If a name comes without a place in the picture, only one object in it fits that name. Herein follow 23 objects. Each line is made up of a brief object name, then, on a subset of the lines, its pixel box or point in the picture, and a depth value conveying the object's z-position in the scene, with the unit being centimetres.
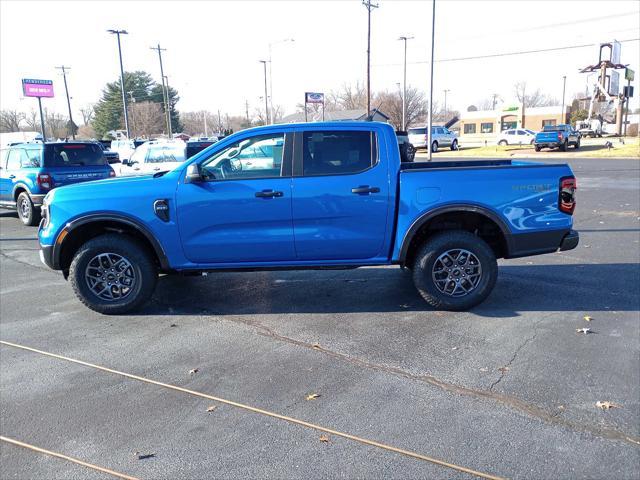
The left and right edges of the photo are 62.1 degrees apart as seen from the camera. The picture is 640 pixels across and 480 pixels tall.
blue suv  1196
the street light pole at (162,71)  5323
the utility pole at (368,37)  3638
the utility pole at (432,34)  2340
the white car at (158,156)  1422
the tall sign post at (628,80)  5305
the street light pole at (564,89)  7698
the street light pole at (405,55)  4294
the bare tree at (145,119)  7131
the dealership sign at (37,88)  4447
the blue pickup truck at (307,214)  540
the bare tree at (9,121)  9788
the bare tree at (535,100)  12511
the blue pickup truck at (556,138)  3759
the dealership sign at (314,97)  4441
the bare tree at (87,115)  10609
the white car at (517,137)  4903
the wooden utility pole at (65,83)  6384
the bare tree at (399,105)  6806
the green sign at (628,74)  5781
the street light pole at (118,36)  4498
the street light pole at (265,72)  5246
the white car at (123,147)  3095
